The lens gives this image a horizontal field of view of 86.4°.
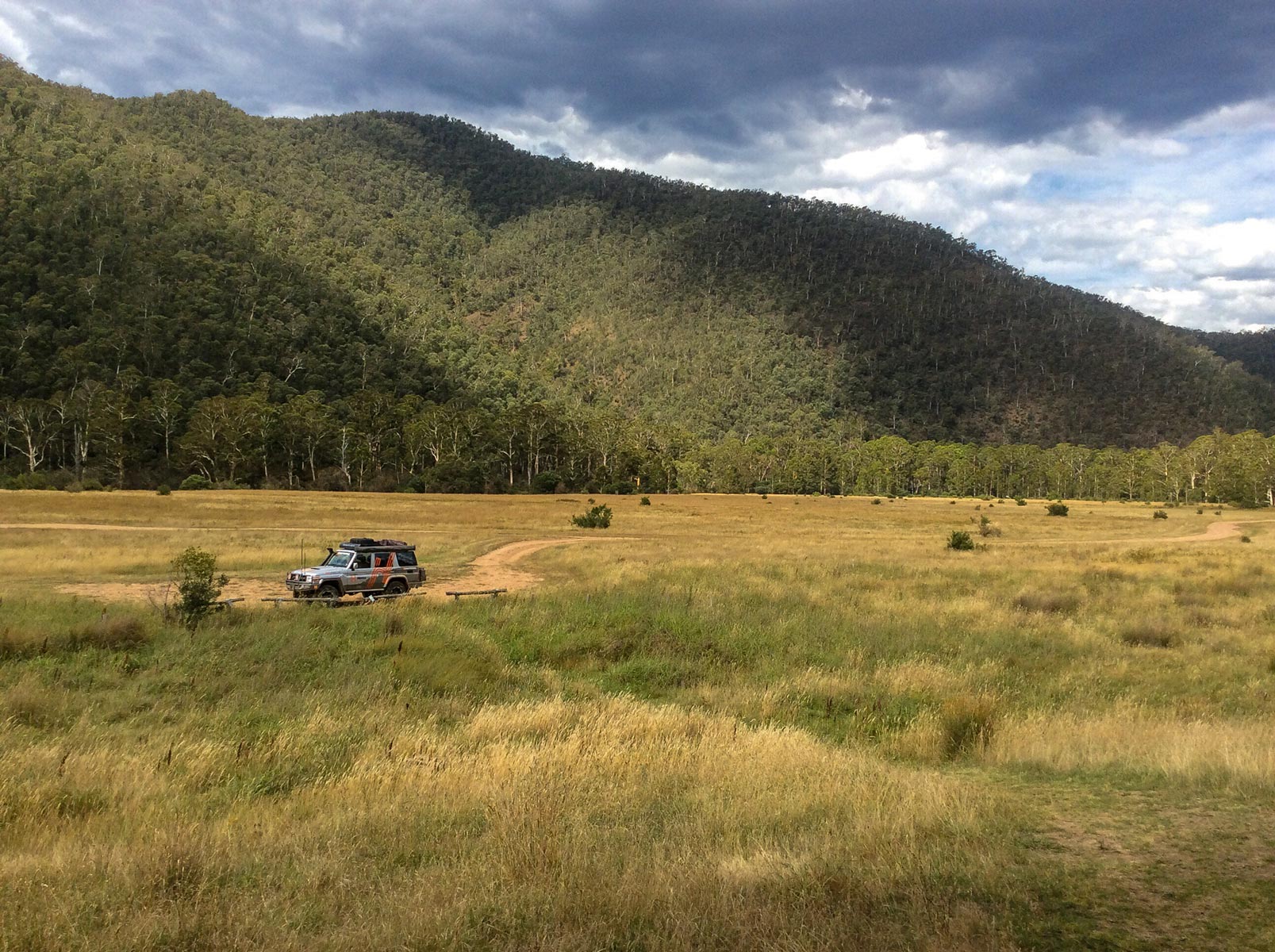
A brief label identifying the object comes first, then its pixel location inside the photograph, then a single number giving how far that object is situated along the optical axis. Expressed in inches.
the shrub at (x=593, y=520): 2188.7
